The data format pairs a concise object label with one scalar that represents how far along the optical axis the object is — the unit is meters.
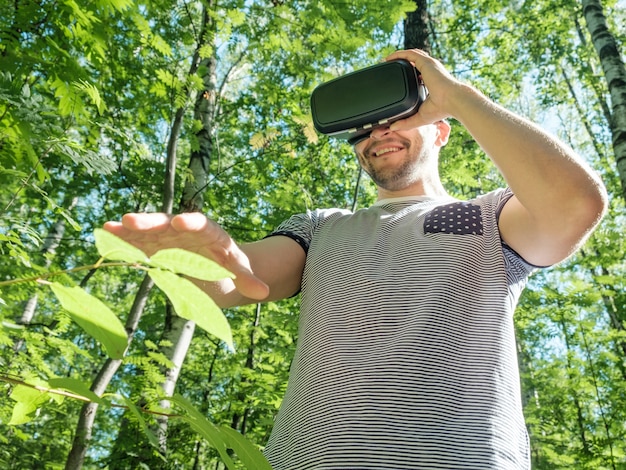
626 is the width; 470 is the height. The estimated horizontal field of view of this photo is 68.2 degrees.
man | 1.13
